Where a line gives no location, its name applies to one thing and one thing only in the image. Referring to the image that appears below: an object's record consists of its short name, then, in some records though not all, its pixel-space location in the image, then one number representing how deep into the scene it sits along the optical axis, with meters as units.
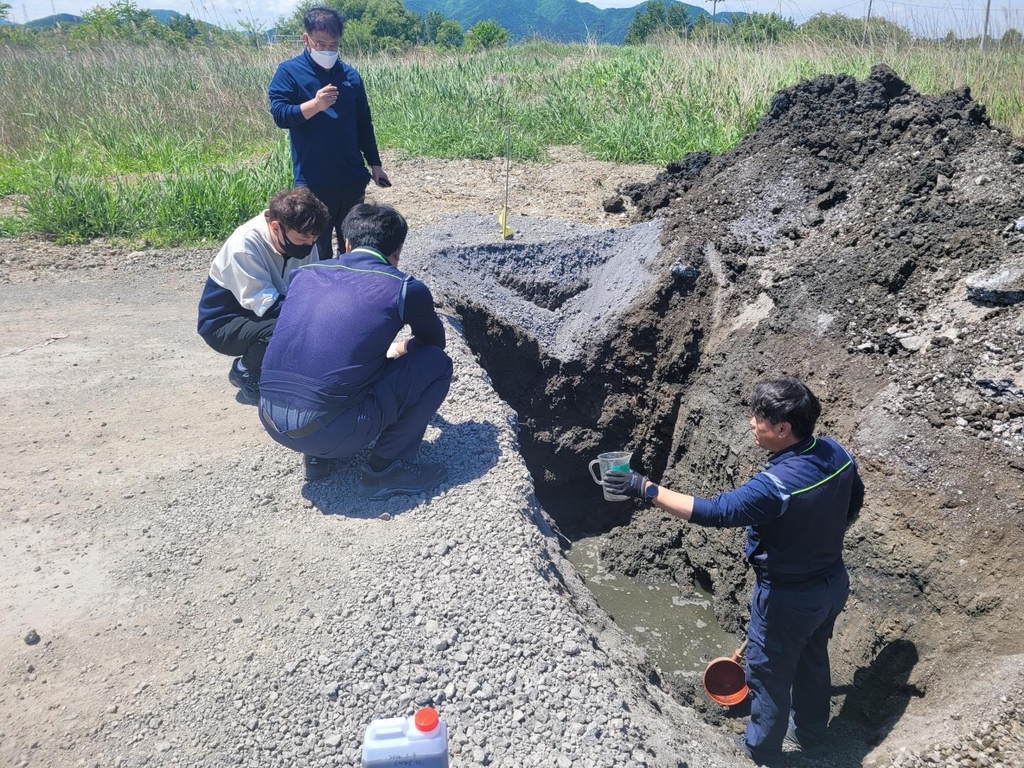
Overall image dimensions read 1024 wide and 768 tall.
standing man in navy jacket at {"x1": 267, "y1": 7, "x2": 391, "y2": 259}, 4.69
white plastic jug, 1.95
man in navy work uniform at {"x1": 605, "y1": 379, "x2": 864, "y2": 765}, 2.75
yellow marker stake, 6.41
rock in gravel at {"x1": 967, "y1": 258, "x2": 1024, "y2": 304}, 3.86
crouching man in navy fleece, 3.35
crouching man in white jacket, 3.86
